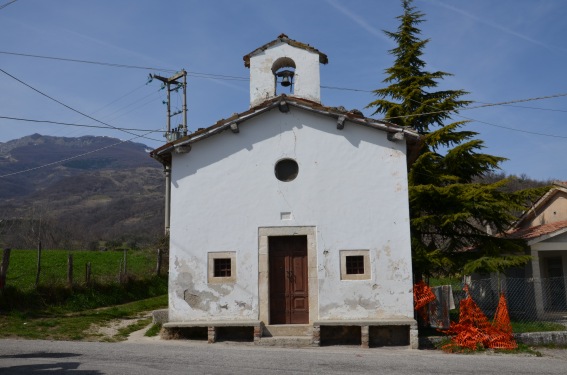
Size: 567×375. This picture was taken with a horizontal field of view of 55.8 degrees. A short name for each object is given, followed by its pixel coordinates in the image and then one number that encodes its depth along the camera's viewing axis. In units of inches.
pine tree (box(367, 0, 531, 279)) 642.2
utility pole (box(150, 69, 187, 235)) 1055.6
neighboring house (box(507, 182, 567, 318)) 669.9
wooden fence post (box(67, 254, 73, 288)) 714.8
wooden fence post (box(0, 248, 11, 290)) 624.4
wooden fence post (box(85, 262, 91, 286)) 751.7
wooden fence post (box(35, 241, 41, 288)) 672.9
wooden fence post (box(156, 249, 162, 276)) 967.8
